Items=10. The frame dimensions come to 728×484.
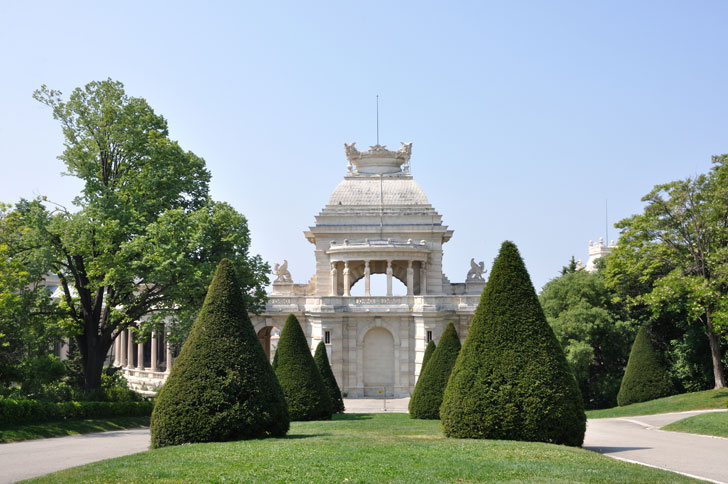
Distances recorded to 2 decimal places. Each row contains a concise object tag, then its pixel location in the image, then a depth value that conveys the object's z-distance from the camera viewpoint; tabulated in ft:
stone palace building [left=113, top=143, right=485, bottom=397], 178.70
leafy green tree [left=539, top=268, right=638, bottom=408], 157.07
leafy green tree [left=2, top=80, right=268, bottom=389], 112.57
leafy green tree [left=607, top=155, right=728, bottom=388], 127.95
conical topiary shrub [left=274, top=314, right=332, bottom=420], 99.96
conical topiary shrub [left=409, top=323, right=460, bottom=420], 105.81
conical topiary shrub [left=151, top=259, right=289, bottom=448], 63.77
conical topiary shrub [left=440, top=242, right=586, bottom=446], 63.31
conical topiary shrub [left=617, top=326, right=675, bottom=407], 142.51
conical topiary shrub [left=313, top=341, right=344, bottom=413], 118.93
